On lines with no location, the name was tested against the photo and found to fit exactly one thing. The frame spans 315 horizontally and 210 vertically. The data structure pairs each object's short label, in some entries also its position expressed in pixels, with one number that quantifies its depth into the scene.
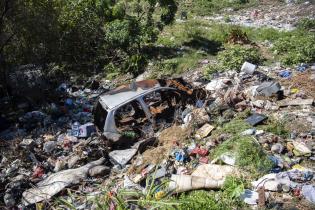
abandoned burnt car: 7.11
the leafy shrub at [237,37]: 12.59
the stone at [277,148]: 6.07
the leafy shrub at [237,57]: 10.36
